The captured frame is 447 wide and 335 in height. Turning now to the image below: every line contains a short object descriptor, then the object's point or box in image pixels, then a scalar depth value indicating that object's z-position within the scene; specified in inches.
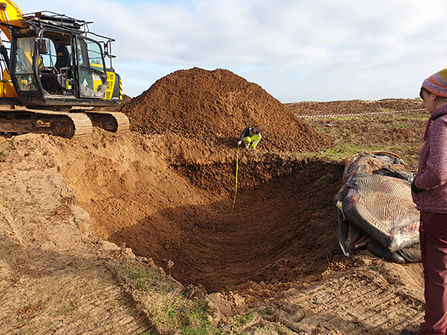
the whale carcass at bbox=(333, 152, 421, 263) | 136.2
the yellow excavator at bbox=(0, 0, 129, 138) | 266.5
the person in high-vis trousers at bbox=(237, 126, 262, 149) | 376.5
